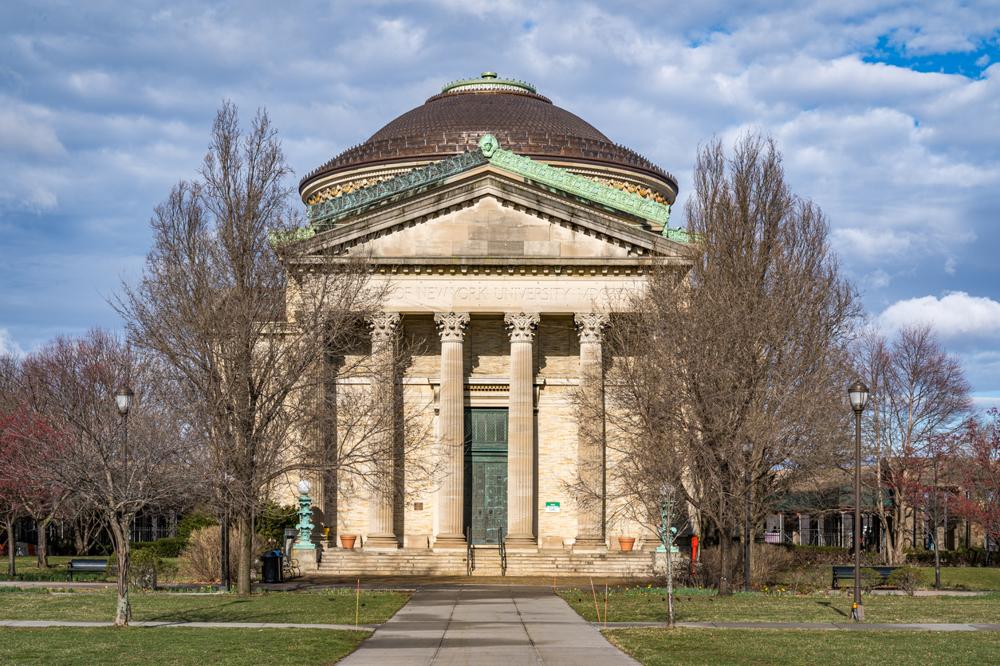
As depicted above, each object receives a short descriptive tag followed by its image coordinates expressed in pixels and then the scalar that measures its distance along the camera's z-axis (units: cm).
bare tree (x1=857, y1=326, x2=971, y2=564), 6419
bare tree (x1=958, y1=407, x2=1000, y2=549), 6234
